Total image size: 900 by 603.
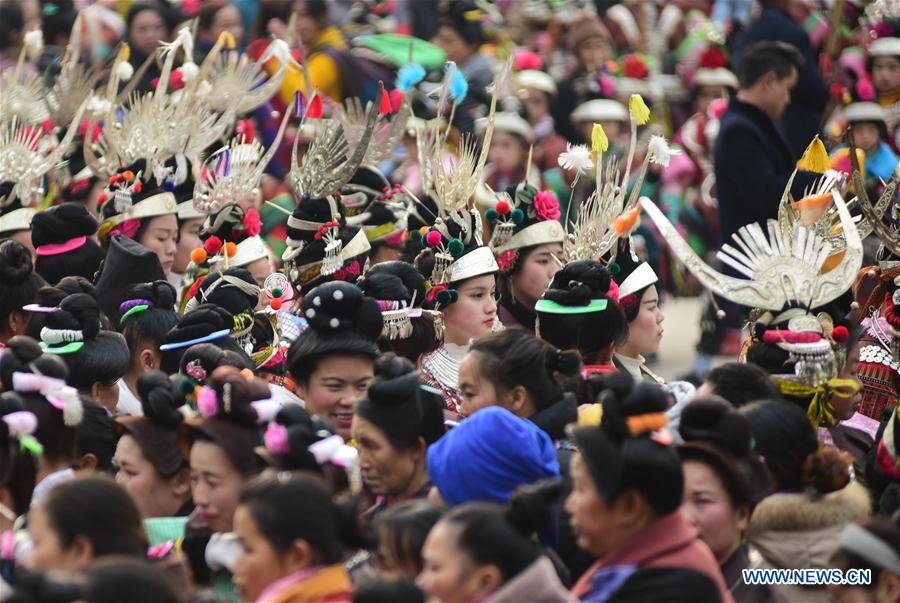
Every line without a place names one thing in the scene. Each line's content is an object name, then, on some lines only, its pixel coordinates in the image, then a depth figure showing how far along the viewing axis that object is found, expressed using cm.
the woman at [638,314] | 1272
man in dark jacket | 1672
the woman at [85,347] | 1132
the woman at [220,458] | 868
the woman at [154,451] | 953
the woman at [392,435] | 910
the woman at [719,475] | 833
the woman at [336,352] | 1066
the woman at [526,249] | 1397
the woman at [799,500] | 887
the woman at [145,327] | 1229
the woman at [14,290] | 1285
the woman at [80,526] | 746
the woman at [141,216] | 1530
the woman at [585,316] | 1172
